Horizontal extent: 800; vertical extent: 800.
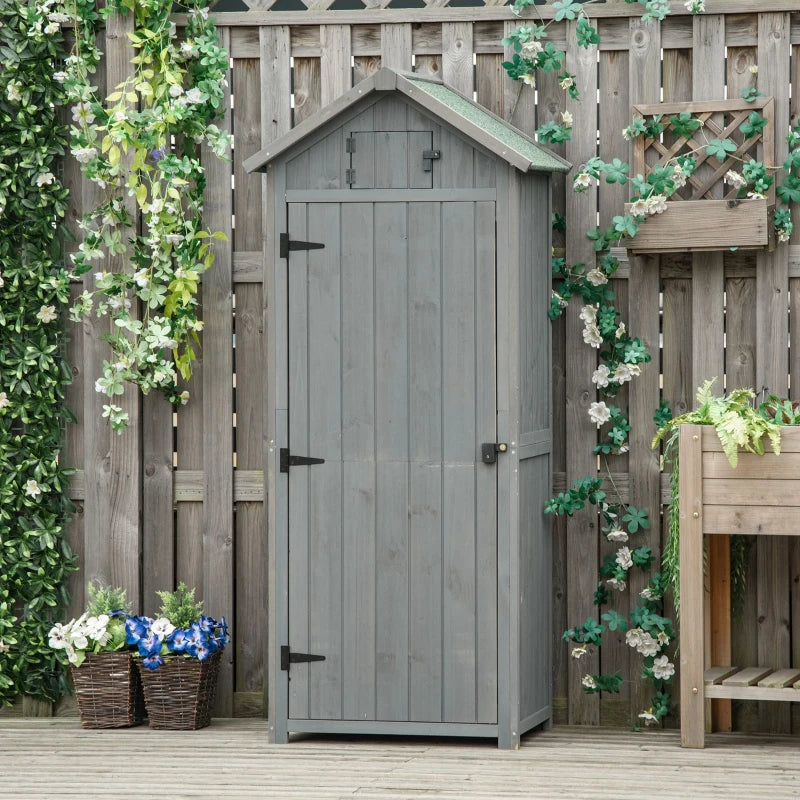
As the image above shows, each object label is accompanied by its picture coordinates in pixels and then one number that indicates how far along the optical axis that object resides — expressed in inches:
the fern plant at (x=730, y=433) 318.3
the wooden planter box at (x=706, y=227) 343.6
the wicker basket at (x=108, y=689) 360.5
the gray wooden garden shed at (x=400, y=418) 333.4
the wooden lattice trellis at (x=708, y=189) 344.5
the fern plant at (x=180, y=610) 361.7
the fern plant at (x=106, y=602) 364.8
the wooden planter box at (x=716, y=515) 323.3
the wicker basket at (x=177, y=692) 356.8
